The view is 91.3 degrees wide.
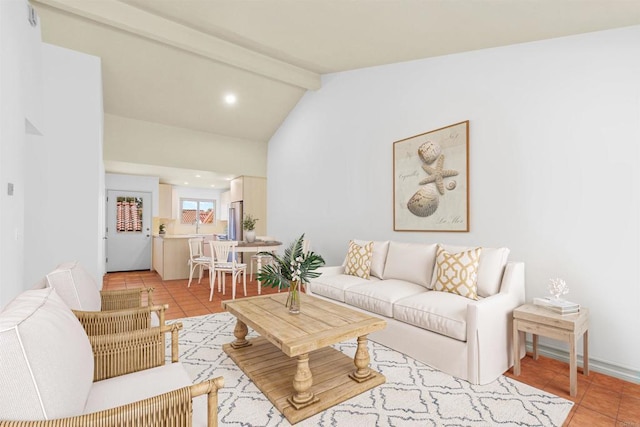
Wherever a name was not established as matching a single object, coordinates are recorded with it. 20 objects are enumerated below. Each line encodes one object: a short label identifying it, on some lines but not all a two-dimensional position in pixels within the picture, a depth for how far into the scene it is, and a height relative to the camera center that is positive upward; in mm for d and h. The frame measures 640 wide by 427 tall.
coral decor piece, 2494 -580
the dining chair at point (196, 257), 5594 -789
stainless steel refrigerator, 7277 -158
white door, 7453 -387
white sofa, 2338 -793
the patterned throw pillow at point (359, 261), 3852 -566
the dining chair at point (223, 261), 4965 -759
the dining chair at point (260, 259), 5656 -828
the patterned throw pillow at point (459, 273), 2812 -531
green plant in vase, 2457 -442
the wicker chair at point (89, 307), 1838 -585
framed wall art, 3434 +425
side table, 2162 -814
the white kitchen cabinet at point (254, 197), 7081 +424
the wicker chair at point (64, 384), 935 -583
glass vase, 2525 -684
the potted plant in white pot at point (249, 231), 5719 -287
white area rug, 1887 -1232
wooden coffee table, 1972 -1132
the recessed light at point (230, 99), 5602 +2125
